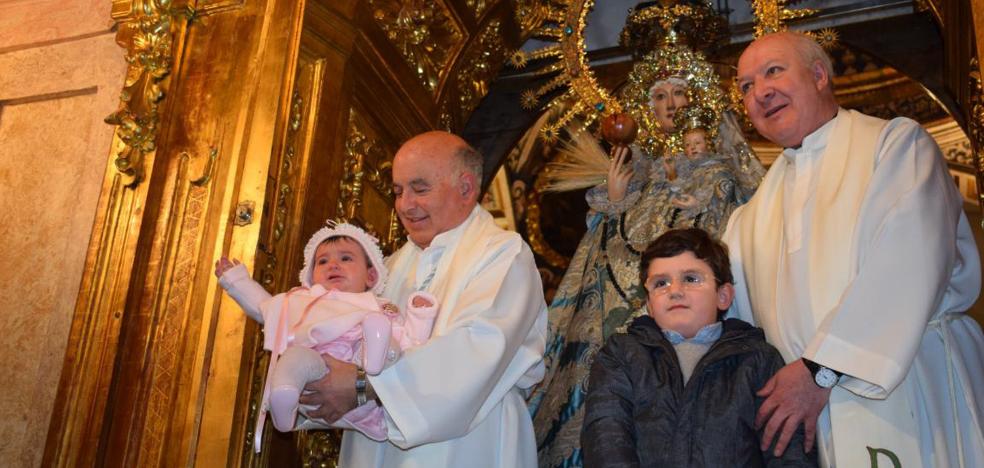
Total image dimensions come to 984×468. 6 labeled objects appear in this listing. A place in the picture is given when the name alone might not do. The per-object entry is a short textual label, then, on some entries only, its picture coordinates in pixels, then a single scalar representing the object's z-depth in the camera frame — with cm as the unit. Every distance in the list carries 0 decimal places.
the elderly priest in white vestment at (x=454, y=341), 269
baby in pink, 258
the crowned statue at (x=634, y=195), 361
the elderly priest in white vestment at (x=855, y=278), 250
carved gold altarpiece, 354
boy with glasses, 250
